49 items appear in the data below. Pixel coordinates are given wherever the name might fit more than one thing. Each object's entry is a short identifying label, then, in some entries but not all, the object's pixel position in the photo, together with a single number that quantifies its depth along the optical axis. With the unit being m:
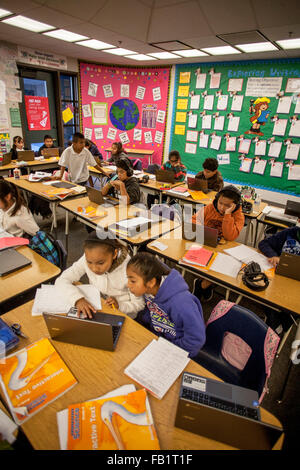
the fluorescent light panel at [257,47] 3.96
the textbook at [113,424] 0.87
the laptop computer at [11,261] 1.73
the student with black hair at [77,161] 3.95
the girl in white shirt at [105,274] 1.53
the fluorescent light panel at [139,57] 5.50
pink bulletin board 6.79
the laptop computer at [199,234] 2.30
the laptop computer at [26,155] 4.89
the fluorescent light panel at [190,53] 4.69
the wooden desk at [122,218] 2.48
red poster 6.04
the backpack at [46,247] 1.96
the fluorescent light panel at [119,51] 5.02
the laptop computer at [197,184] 3.95
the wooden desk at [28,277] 1.57
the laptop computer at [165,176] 4.30
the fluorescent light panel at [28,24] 3.61
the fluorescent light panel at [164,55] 5.08
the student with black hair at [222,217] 2.43
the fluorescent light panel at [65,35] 4.05
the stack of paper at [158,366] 1.08
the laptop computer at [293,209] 3.18
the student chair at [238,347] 1.22
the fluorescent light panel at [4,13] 3.25
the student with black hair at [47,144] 5.55
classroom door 5.93
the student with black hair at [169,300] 1.31
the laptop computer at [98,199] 3.11
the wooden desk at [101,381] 0.90
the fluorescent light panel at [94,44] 4.49
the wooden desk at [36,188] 3.30
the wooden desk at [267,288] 1.69
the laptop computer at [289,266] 1.87
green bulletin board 5.10
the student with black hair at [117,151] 5.12
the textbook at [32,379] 0.98
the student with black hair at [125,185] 3.19
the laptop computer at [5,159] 4.57
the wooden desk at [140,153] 7.28
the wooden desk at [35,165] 4.55
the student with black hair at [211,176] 3.93
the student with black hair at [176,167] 4.56
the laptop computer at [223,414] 0.78
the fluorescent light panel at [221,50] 4.36
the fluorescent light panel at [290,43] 3.65
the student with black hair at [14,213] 2.17
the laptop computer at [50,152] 5.34
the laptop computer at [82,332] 1.12
